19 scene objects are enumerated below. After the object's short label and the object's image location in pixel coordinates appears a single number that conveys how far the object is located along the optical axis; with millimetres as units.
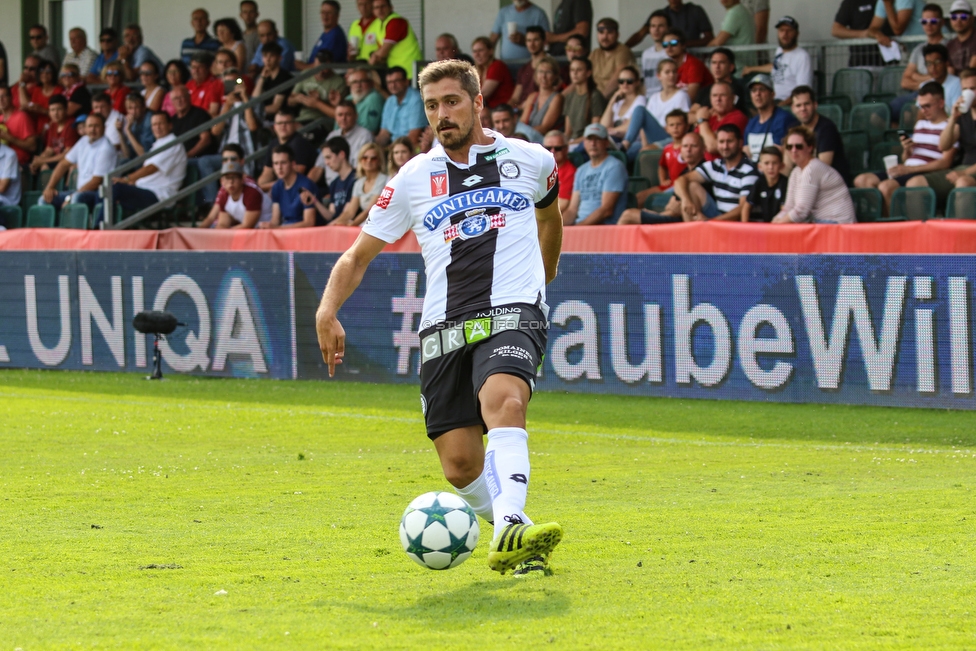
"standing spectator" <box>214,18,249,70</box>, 22641
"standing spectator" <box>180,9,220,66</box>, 23469
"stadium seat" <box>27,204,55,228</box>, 20938
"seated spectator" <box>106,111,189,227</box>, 20516
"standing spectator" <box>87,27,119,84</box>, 24938
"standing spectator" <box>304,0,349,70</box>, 21297
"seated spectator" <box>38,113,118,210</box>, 21156
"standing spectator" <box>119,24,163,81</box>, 24188
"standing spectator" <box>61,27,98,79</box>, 25562
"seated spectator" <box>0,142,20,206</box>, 22094
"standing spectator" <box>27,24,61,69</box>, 26000
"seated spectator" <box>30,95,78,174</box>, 23016
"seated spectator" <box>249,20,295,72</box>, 22000
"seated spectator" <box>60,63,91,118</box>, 23438
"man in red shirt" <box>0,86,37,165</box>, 23516
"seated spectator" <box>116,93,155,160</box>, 21922
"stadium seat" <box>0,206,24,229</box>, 21844
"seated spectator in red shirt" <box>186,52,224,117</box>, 21922
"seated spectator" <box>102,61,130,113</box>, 23078
